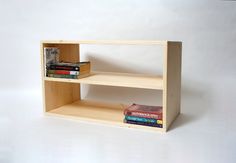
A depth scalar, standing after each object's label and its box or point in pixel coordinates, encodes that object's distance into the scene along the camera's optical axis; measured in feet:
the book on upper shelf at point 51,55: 4.76
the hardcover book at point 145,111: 4.12
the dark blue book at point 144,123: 4.13
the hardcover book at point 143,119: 4.13
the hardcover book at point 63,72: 4.61
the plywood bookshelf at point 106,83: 4.03
